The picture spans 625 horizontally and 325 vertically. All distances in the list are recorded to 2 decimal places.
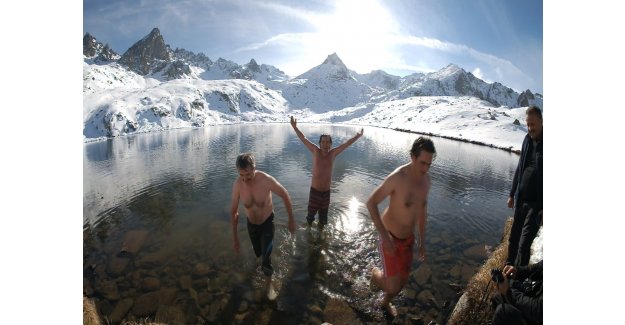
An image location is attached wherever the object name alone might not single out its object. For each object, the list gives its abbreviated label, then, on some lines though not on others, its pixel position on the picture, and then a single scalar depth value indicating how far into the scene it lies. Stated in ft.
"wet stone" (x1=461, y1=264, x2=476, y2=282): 22.25
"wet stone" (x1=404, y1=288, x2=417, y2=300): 19.47
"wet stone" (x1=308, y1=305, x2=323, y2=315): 17.81
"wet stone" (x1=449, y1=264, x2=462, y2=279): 22.54
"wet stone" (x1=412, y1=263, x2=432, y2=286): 21.19
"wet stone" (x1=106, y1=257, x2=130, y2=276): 22.97
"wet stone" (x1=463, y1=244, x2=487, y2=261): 26.01
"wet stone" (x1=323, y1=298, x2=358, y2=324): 17.19
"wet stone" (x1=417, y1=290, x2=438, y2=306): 19.01
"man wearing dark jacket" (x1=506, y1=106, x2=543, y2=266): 16.34
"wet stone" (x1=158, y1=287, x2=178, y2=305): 19.29
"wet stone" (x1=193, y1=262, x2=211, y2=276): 22.34
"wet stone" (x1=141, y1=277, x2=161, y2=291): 20.73
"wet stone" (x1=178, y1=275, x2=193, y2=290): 20.77
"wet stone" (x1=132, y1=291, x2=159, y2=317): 18.40
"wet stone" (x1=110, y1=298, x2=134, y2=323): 18.06
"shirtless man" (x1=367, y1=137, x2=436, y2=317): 13.70
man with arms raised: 26.81
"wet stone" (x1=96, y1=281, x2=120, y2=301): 19.94
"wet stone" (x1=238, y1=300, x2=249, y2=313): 18.11
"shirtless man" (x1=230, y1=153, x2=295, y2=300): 18.03
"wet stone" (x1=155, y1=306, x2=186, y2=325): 17.43
